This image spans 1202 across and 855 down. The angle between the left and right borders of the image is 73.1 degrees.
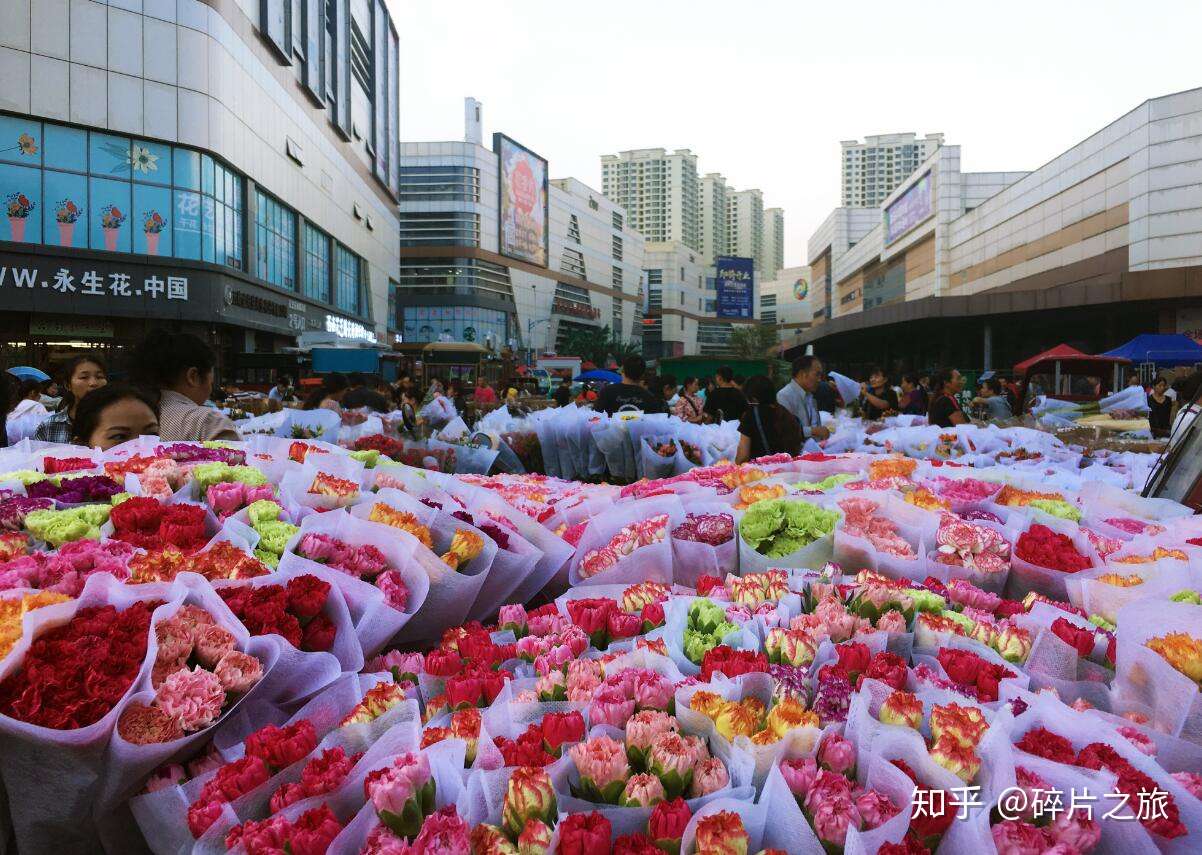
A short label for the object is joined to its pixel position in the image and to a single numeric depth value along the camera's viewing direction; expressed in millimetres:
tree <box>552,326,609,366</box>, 86125
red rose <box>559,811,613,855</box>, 958
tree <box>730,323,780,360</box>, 95475
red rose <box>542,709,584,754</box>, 1210
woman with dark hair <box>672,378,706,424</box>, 8609
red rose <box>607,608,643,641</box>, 1720
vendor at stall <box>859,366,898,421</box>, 10008
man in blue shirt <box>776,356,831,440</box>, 6973
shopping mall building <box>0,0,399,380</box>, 20875
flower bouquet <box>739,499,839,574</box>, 2215
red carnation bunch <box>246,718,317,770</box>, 1256
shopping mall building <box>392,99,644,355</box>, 70812
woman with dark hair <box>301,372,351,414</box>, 7648
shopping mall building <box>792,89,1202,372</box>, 28281
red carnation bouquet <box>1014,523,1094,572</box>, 2096
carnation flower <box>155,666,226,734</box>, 1352
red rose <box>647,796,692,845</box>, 991
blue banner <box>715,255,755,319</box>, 104438
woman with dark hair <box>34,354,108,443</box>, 5258
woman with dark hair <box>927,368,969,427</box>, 7639
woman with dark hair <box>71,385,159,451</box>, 3334
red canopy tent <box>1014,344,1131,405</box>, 16808
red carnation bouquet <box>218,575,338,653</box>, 1579
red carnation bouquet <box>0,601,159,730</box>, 1299
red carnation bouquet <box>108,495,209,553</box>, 1977
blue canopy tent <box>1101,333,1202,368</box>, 18906
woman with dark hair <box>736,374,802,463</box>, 5746
